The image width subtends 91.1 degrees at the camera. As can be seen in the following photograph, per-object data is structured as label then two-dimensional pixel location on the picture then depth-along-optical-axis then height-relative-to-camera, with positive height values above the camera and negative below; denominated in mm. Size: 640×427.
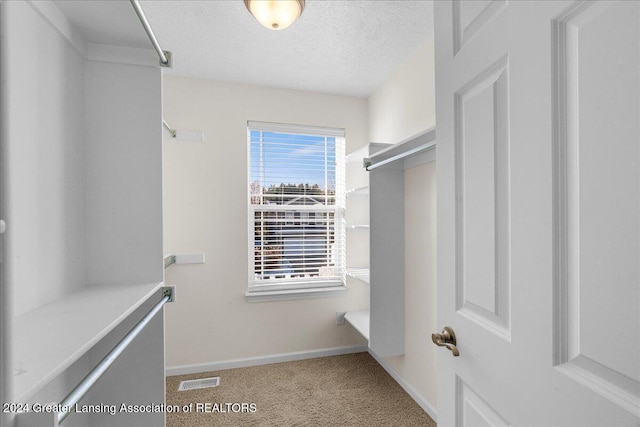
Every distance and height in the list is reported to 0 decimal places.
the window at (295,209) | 2857 +66
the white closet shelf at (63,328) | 630 -296
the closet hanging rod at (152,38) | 1030 +666
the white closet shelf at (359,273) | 2489 -490
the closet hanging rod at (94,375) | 658 -395
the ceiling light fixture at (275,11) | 1538 +1029
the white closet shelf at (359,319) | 2535 -915
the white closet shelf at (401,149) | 1600 +417
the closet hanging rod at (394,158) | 1445 +324
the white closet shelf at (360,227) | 2458 -94
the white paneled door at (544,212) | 509 +6
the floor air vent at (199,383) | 2395 -1303
